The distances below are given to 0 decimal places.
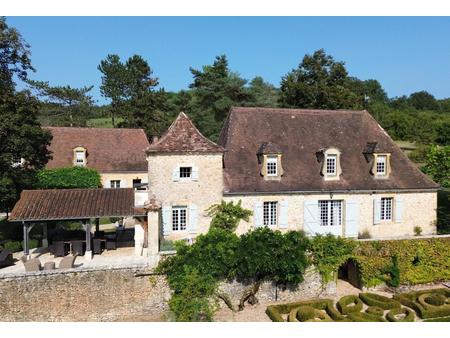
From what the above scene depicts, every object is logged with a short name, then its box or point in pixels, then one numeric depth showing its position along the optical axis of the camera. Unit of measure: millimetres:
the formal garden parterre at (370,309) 15648
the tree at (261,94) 46791
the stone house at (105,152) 34438
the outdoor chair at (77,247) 19183
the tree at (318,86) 41531
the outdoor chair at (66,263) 16656
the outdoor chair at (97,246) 19672
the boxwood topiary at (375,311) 15770
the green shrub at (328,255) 18188
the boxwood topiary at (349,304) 16184
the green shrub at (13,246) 21105
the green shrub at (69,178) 29422
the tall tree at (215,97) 44156
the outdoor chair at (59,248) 19075
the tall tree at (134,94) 51750
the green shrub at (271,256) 16766
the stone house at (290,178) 19859
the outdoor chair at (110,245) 20281
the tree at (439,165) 24547
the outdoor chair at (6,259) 17908
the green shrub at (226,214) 20125
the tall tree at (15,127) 20609
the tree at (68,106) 56406
